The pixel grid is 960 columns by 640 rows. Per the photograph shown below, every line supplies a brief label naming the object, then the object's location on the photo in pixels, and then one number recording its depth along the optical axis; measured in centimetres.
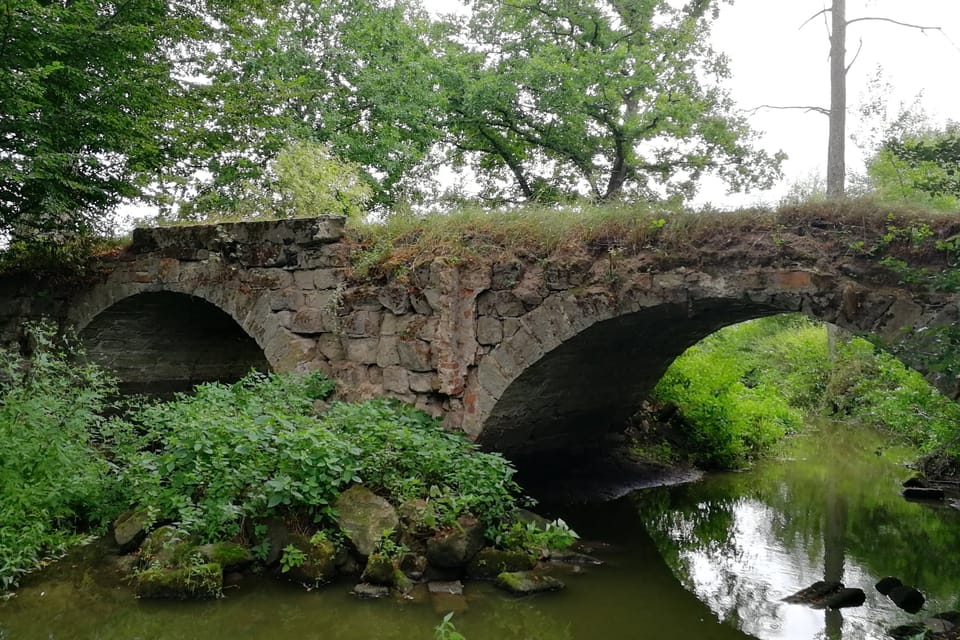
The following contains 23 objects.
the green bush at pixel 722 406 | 955
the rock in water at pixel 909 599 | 471
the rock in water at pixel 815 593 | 489
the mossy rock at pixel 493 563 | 502
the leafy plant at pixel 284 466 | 491
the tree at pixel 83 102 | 657
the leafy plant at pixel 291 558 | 472
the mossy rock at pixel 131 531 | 500
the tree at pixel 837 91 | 1035
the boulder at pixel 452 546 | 488
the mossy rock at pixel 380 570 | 469
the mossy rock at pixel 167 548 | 464
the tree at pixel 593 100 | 1243
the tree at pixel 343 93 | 1164
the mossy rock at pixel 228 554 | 470
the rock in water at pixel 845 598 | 476
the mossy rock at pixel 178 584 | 450
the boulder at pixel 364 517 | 482
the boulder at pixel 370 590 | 462
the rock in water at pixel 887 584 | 505
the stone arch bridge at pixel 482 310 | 507
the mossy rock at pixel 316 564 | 478
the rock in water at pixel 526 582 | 481
